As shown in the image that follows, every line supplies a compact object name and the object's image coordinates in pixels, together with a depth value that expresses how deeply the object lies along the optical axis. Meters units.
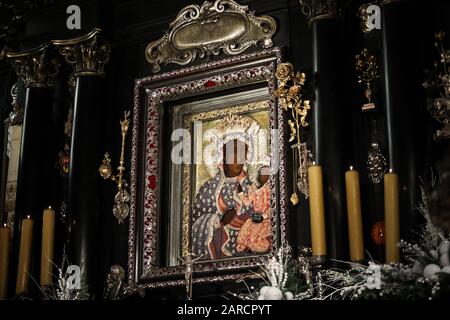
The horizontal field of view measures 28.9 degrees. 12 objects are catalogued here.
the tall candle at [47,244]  7.23
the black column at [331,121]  6.16
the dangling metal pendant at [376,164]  6.32
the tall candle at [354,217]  5.98
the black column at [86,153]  7.24
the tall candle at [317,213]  6.05
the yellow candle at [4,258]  7.50
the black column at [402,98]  5.85
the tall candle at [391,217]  5.69
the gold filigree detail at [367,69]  6.57
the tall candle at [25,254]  7.33
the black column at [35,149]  7.61
